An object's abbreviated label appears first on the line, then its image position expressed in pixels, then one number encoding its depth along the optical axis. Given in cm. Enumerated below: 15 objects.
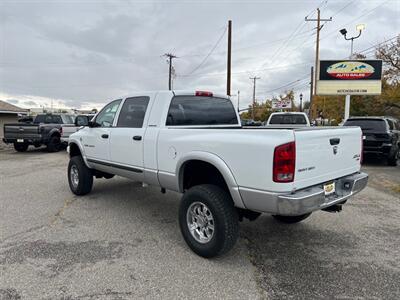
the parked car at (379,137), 1041
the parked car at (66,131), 1499
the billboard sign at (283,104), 3935
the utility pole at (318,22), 2578
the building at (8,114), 2176
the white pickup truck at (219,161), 288
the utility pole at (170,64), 4269
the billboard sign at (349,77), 2030
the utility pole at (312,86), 3162
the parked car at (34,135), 1408
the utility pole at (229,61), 1930
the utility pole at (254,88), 7175
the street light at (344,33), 2640
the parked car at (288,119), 1177
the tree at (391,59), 2748
